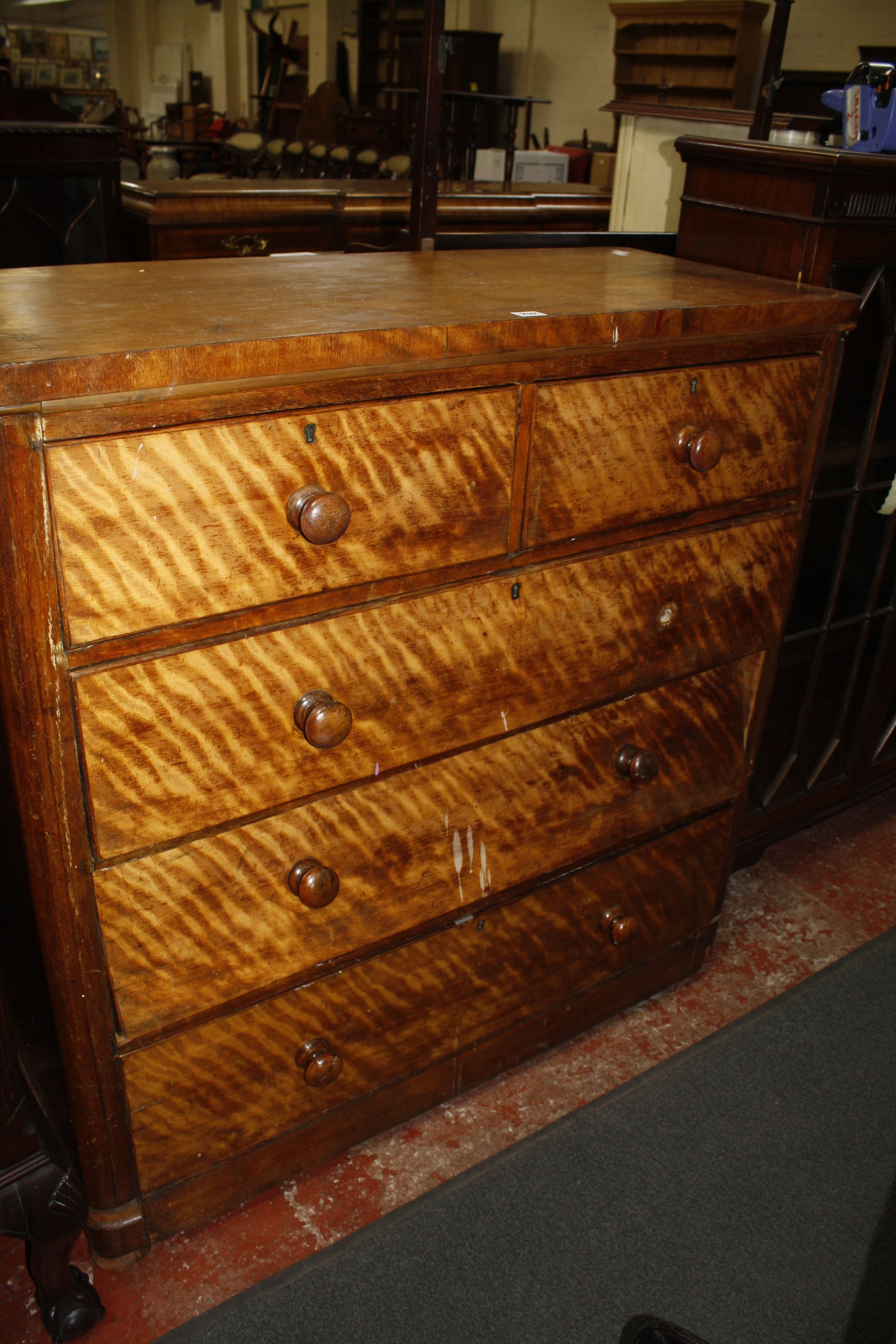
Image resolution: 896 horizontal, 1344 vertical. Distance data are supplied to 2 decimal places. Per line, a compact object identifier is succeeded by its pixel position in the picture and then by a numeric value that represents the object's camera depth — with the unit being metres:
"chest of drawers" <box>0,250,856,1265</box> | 0.97
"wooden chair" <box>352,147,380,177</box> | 6.31
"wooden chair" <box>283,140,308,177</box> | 7.02
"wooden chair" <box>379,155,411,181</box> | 5.74
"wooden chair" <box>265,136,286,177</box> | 7.40
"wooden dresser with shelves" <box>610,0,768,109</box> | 7.91
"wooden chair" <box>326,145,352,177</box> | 6.54
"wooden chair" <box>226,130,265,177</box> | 6.82
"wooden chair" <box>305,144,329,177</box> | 6.87
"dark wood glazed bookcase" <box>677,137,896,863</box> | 1.55
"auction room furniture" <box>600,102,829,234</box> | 3.07
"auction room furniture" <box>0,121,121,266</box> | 3.12
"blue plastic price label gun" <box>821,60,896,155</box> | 1.63
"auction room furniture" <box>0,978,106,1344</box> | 1.19
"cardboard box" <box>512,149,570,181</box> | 5.90
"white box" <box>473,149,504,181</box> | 5.55
